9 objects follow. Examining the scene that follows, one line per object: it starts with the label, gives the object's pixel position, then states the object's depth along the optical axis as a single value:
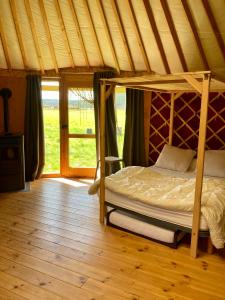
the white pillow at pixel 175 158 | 3.83
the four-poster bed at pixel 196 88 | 2.21
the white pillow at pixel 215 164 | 3.49
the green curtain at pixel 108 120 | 4.39
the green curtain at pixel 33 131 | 4.50
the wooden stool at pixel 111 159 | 3.99
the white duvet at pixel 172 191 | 2.34
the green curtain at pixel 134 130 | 4.33
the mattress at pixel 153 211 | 2.48
